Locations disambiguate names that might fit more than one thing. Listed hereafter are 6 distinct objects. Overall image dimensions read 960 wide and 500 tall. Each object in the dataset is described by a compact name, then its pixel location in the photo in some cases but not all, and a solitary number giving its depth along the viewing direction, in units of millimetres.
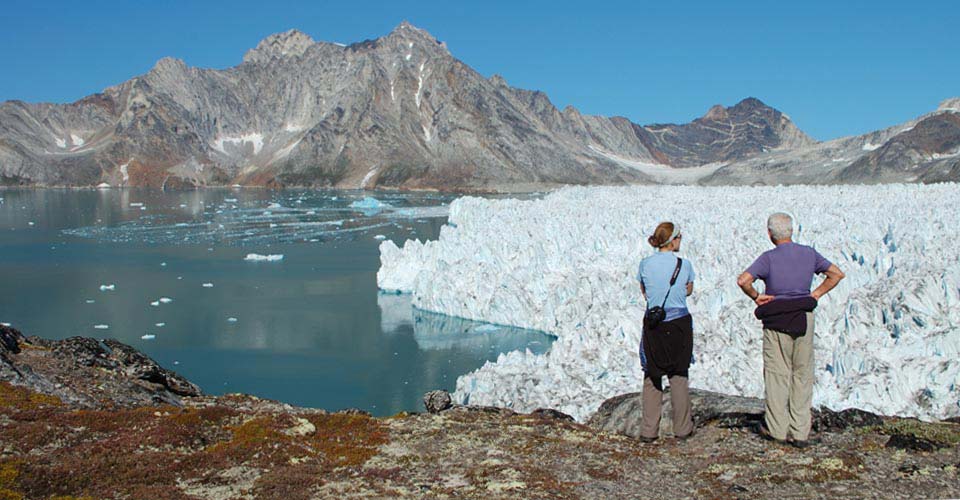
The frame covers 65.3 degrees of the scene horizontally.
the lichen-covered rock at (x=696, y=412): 6836
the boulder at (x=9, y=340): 9547
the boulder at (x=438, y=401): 9225
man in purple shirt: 5691
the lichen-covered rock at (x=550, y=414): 8202
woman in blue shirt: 5984
